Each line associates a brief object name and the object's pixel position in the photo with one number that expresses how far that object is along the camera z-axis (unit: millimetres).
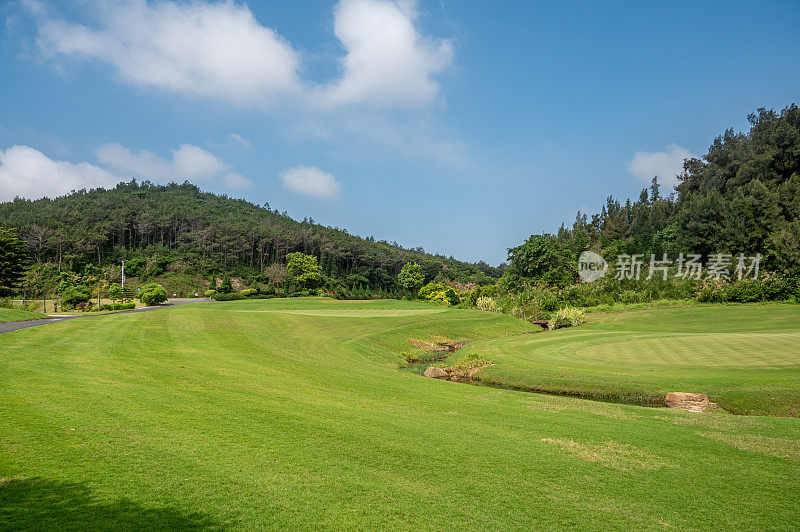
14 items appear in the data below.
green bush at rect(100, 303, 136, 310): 36212
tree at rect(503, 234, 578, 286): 44750
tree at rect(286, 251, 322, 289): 68875
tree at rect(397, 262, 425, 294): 76875
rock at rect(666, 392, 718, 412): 11099
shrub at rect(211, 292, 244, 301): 53469
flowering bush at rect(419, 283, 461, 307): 60734
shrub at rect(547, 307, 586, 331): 31578
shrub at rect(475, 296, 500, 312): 41397
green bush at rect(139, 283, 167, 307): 42375
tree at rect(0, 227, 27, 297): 38250
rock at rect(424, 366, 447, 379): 17297
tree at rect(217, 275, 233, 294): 57156
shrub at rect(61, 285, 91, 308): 36312
